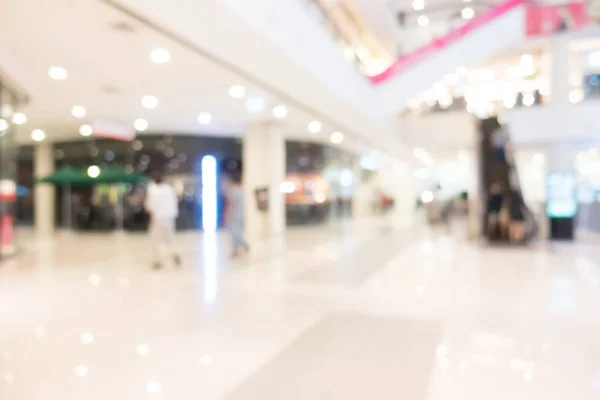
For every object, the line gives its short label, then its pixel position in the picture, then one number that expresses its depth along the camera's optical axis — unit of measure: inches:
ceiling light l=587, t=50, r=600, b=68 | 625.3
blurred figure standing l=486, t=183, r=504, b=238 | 387.9
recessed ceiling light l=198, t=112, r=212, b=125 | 443.5
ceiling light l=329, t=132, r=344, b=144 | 583.3
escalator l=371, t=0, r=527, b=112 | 452.8
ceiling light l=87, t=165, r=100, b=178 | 571.9
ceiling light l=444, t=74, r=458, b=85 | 724.2
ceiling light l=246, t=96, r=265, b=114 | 366.8
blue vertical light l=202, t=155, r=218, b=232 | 594.5
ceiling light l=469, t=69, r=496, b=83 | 790.8
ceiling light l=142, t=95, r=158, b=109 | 360.8
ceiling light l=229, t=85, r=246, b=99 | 325.4
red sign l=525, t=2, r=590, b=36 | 490.0
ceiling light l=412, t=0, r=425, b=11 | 625.1
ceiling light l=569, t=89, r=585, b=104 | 517.3
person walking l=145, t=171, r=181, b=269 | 270.2
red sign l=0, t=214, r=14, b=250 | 331.0
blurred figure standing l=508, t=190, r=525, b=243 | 368.8
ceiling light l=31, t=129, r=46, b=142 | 525.3
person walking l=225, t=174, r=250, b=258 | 305.1
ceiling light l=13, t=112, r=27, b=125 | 412.7
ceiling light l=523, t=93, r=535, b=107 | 533.1
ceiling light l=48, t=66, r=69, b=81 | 275.7
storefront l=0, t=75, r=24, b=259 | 318.3
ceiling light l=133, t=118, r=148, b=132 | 470.6
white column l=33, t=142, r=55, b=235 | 621.6
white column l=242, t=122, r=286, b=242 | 498.9
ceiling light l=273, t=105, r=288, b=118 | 403.2
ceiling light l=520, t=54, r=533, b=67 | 646.5
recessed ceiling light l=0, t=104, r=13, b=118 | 310.7
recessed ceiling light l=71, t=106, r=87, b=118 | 399.3
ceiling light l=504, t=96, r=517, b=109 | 543.6
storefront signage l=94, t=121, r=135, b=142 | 407.9
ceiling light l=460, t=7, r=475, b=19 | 635.5
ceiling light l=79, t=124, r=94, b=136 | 499.5
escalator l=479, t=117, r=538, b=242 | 392.2
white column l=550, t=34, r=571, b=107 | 514.6
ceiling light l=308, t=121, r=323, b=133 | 489.3
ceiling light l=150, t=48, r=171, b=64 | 239.3
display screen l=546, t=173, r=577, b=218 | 425.1
